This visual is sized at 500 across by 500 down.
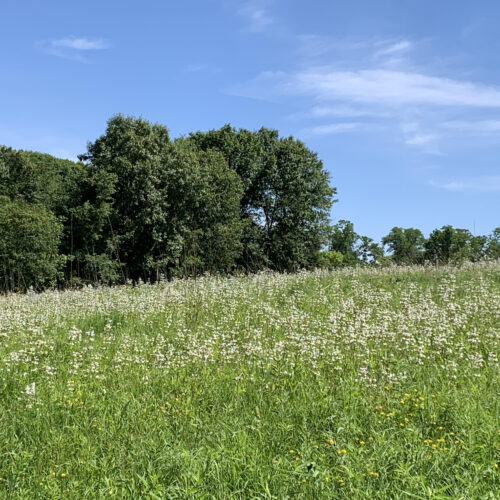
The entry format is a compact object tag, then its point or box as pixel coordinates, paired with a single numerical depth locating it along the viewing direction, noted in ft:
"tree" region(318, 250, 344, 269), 219.41
